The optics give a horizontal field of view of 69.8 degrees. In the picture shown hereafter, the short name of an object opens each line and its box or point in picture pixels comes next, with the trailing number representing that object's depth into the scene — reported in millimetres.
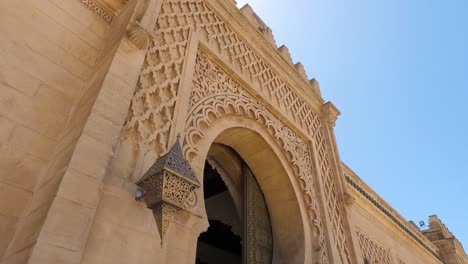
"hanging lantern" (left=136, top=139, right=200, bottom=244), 2277
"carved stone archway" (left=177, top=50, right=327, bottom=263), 3785
